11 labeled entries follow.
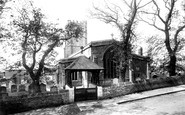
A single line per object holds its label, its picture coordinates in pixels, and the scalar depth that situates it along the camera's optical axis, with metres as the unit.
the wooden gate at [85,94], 12.92
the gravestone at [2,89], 17.36
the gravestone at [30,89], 15.42
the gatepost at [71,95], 12.58
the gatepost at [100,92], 13.40
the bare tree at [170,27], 19.86
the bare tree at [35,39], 14.29
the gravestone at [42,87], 17.92
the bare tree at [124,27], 16.78
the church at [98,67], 17.16
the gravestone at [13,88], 19.18
